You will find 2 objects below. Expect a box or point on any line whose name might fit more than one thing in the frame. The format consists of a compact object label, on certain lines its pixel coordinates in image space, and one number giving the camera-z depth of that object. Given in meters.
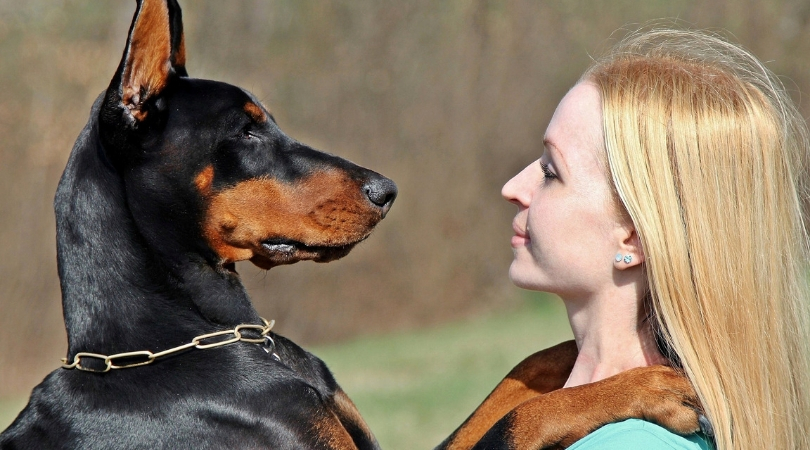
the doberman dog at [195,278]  2.65
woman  2.30
